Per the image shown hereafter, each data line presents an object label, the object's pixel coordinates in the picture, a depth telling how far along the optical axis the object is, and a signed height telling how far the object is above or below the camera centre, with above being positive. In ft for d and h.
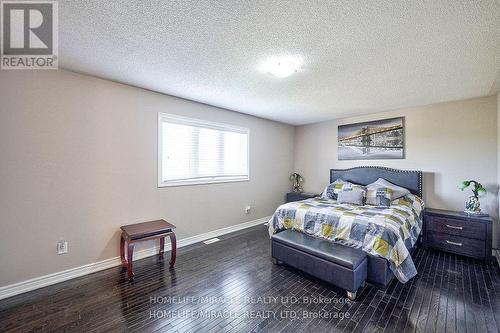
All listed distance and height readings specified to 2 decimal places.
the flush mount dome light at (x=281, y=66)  7.14 +3.63
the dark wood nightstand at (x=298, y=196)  15.70 -2.24
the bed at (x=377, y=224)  7.27 -2.43
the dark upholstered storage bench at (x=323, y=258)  6.74 -3.31
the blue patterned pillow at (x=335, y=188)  13.26 -1.40
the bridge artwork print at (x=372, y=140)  13.19 +1.81
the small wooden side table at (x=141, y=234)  7.94 -2.74
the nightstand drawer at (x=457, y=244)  9.26 -3.61
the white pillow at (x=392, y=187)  11.48 -1.20
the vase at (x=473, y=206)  10.09 -1.89
